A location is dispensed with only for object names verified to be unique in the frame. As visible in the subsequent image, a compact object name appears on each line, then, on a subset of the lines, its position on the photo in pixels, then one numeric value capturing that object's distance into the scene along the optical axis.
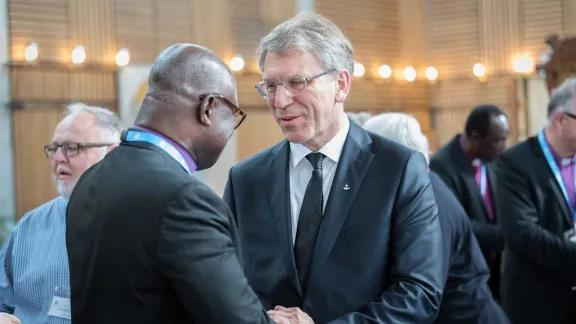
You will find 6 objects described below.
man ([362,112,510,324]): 2.79
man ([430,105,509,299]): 4.54
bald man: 1.45
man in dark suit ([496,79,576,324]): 3.41
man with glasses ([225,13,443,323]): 2.03
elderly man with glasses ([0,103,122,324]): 2.68
